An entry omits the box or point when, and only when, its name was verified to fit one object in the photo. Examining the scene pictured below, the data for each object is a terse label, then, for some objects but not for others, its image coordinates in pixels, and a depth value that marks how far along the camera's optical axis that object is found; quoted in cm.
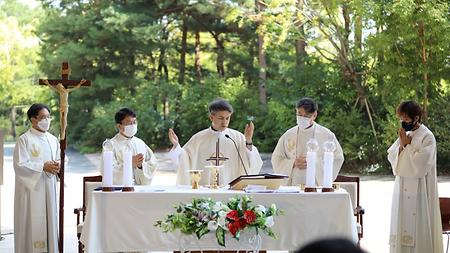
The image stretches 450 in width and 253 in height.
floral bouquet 834
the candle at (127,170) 929
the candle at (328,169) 920
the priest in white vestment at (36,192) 1087
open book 927
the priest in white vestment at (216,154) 1051
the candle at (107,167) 926
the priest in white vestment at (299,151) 1096
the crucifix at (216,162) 963
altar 919
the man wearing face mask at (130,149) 1052
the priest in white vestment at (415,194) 1047
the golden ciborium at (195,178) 961
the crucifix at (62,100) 1046
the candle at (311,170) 928
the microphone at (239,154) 1063
